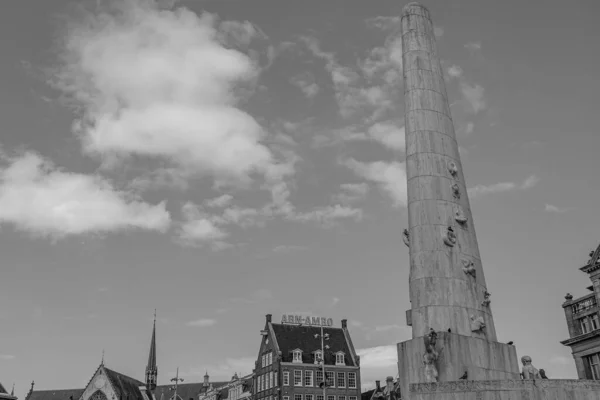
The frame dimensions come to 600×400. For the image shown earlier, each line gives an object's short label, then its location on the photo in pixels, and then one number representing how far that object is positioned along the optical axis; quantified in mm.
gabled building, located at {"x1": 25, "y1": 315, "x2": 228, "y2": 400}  82000
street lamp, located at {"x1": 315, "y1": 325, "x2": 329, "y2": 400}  62406
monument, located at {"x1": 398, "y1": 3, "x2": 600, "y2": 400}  12359
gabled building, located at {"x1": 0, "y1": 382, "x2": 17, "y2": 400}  53056
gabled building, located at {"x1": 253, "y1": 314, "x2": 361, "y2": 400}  61188
